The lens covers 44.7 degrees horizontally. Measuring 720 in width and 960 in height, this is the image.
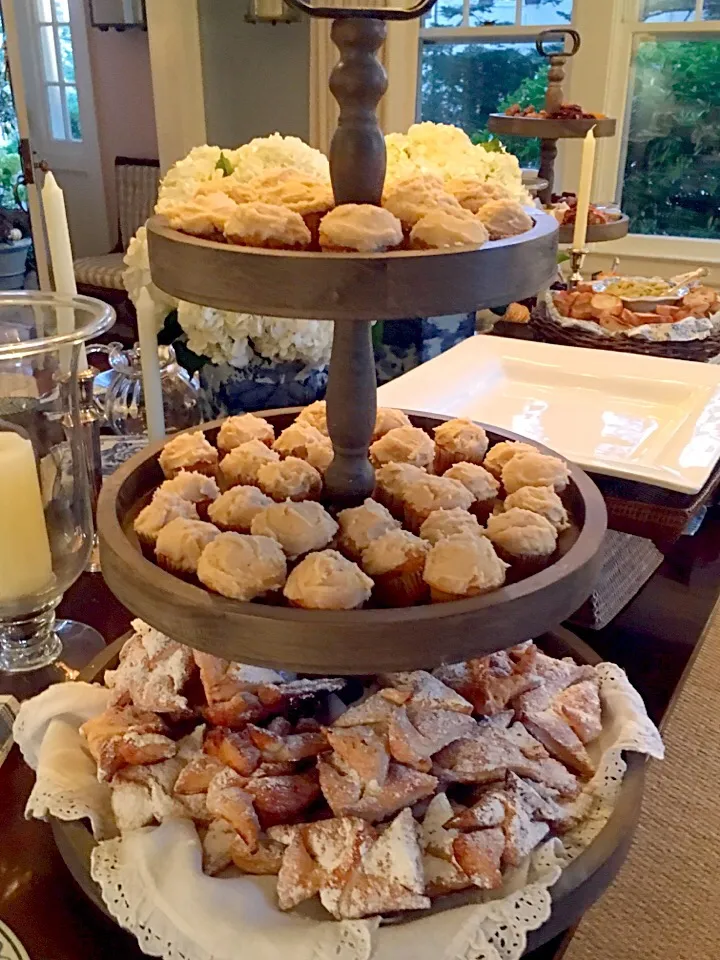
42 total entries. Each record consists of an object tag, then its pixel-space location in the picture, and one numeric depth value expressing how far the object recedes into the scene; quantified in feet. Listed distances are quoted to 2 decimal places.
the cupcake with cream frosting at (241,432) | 2.60
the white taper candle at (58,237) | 3.34
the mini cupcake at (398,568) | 1.97
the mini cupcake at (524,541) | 2.02
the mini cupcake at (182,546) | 1.96
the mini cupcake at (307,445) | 2.45
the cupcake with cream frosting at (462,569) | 1.85
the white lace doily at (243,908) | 1.83
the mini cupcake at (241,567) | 1.83
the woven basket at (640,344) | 5.14
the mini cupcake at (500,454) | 2.53
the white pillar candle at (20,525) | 2.95
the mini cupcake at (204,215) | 1.84
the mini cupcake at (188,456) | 2.45
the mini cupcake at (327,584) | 1.82
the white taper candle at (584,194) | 6.07
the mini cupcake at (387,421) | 2.69
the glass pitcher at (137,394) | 4.34
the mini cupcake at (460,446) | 2.61
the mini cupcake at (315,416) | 2.69
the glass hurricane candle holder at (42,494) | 2.97
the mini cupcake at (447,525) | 2.05
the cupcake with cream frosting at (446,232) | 1.75
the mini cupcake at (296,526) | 2.01
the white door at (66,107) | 15.55
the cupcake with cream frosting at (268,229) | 1.75
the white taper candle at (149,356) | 3.57
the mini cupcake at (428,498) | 2.23
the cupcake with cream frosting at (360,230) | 1.71
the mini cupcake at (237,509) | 2.15
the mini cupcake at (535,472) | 2.36
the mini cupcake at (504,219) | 1.89
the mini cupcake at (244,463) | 2.40
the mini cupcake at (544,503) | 2.19
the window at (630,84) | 10.88
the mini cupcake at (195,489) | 2.27
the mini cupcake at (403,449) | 2.52
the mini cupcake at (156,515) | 2.09
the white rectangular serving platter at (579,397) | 3.93
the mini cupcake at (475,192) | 2.11
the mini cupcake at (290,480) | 2.27
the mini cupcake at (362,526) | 2.03
